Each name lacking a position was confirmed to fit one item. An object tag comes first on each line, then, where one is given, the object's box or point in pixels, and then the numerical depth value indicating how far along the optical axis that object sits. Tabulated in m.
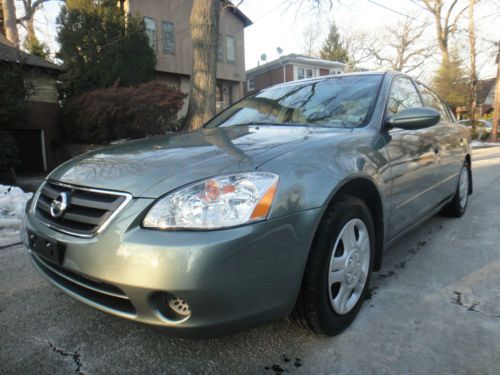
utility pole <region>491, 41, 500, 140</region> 19.52
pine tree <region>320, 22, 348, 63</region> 43.94
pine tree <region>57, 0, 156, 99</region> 13.35
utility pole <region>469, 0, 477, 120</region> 19.48
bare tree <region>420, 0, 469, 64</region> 25.58
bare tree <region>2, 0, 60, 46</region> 17.05
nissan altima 1.48
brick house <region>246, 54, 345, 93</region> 28.19
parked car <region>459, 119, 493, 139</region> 19.95
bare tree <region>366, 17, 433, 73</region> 36.81
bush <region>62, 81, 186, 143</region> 10.19
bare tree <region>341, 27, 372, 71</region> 39.99
